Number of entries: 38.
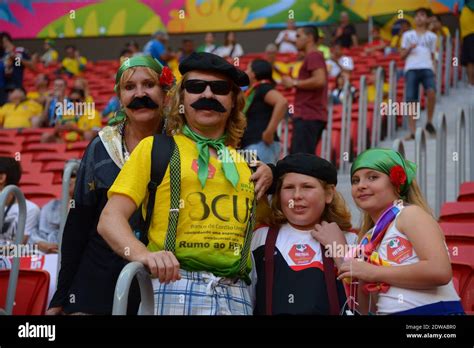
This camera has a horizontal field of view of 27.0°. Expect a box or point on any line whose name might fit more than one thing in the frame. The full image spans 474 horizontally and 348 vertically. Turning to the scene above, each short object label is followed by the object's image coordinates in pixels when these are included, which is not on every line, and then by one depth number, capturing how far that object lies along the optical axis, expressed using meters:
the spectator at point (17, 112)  11.73
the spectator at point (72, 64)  16.23
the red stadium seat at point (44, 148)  9.94
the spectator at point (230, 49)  13.81
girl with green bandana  3.15
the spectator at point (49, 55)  17.52
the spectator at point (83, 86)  10.89
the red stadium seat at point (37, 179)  8.23
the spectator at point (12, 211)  5.34
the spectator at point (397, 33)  13.27
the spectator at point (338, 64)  11.66
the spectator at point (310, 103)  7.14
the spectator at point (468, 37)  9.53
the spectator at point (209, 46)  14.23
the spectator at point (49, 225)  6.41
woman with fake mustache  3.41
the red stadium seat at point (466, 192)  5.59
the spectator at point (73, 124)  10.31
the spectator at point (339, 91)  10.16
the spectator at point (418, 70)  8.96
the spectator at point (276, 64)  11.84
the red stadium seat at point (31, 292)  4.83
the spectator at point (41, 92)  12.27
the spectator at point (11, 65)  12.25
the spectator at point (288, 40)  15.74
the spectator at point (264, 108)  6.21
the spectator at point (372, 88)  9.92
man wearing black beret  3.16
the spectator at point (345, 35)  15.71
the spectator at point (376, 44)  14.90
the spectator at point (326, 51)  14.08
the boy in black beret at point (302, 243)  3.42
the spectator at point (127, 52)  14.55
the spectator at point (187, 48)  14.88
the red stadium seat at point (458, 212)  5.18
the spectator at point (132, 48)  15.14
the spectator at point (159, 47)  11.53
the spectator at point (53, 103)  11.58
